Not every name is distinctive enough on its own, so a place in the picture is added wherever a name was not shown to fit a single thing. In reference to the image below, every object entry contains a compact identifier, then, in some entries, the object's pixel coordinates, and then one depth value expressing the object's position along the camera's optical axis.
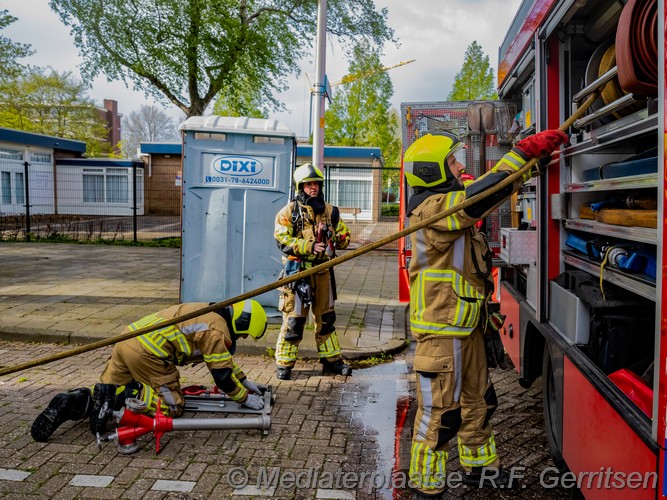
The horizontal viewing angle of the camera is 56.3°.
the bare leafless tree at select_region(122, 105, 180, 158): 58.12
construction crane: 28.59
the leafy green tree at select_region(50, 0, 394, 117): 16.62
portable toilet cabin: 6.82
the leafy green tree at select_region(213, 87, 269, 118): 18.12
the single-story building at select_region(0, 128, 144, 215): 22.53
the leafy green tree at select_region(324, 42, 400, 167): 32.12
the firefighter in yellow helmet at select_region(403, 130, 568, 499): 3.10
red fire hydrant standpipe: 3.72
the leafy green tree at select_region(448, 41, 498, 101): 27.77
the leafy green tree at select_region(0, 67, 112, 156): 33.94
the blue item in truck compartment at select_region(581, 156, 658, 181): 2.48
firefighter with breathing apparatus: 5.28
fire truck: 2.12
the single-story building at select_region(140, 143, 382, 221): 23.00
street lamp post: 6.48
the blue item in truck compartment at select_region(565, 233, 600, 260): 3.02
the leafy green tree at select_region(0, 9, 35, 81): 24.47
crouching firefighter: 3.91
